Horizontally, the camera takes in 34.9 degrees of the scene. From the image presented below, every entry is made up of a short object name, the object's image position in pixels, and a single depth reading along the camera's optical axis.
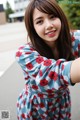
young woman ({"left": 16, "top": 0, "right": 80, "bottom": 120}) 0.63
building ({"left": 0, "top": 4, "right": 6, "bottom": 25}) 30.57
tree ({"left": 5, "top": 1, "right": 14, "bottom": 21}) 34.59
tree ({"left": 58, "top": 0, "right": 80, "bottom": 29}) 2.62
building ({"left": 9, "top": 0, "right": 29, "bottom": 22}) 38.95
